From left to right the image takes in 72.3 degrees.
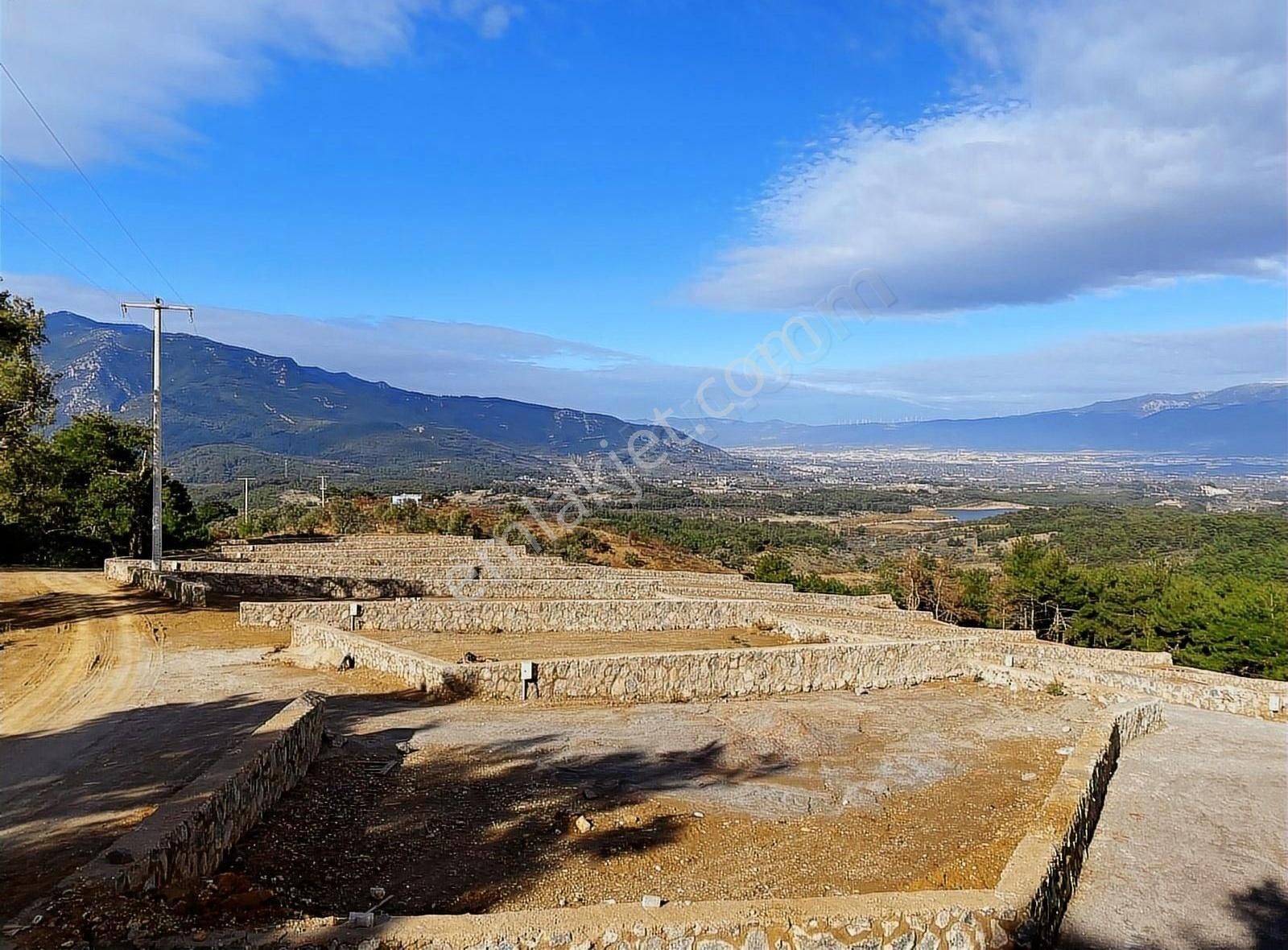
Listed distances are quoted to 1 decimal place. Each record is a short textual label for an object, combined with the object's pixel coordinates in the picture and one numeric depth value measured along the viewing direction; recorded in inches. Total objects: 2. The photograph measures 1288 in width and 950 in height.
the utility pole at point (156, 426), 786.8
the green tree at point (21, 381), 605.6
